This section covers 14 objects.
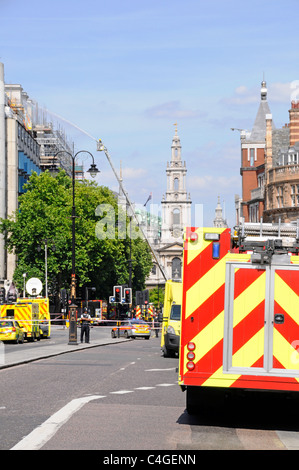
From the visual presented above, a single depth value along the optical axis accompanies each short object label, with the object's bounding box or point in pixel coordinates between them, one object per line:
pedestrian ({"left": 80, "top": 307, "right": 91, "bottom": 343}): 43.38
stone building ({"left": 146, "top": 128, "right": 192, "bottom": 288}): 179.55
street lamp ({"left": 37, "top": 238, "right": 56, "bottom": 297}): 78.55
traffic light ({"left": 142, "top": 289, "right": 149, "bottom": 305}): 59.13
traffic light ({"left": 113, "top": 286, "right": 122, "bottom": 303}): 52.65
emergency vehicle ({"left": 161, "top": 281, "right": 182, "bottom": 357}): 30.48
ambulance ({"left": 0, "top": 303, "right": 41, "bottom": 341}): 48.62
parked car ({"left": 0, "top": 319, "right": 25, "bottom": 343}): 43.44
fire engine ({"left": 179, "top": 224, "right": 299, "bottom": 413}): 12.19
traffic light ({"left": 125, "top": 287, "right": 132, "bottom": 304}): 53.74
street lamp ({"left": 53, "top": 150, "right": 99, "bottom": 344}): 40.25
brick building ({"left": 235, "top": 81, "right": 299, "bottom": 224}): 87.62
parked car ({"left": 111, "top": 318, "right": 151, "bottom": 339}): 58.10
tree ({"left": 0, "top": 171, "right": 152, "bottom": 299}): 82.94
